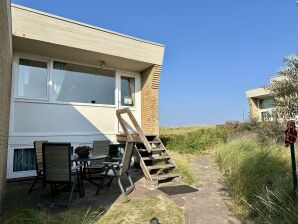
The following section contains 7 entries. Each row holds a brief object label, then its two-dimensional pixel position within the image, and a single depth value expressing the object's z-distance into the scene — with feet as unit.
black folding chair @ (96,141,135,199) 17.72
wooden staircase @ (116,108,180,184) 21.90
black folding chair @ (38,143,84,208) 14.97
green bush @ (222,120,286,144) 33.12
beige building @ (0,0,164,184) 22.66
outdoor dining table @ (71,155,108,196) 17.58
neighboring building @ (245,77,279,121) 70.43
